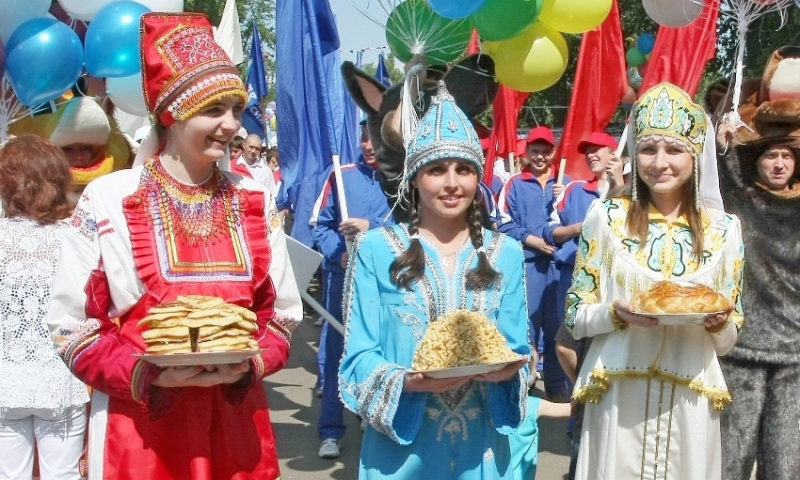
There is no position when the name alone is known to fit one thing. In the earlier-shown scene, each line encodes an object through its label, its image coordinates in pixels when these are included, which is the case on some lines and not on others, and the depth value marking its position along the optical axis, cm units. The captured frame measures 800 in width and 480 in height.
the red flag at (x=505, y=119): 703
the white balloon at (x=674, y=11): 470
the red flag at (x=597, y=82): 630
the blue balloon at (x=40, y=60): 446
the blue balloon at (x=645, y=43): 893
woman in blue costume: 274
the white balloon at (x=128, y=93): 458
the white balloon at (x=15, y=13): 458
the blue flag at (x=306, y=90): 548
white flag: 371
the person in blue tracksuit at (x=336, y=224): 546
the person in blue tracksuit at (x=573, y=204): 627
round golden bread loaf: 296
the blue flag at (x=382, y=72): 952
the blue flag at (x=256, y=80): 1069
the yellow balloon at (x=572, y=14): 495
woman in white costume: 329
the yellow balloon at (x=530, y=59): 495
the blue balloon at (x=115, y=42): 454
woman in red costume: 249
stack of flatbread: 229
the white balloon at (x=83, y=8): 489
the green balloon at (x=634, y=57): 935
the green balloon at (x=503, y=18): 445
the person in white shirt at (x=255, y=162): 1152
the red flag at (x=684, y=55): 532
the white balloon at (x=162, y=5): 497
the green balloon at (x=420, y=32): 436
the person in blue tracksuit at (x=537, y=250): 653
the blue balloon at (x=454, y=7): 420
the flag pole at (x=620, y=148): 520
